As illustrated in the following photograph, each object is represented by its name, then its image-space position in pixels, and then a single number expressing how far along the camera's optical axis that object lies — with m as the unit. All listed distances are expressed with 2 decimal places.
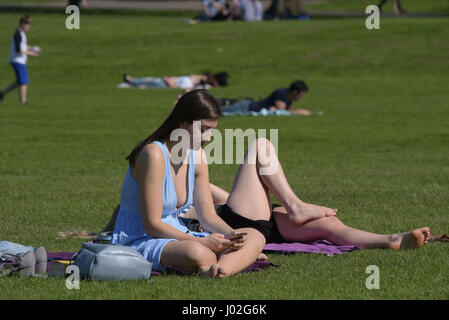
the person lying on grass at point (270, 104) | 21.12
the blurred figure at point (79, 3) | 52.75
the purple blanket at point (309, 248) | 8.09
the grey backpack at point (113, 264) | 6.69
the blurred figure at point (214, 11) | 46.31
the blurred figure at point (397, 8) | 49.08
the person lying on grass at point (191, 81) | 29.00
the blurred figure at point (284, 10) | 48.12
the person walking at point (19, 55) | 23.69
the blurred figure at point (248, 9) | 46.16
